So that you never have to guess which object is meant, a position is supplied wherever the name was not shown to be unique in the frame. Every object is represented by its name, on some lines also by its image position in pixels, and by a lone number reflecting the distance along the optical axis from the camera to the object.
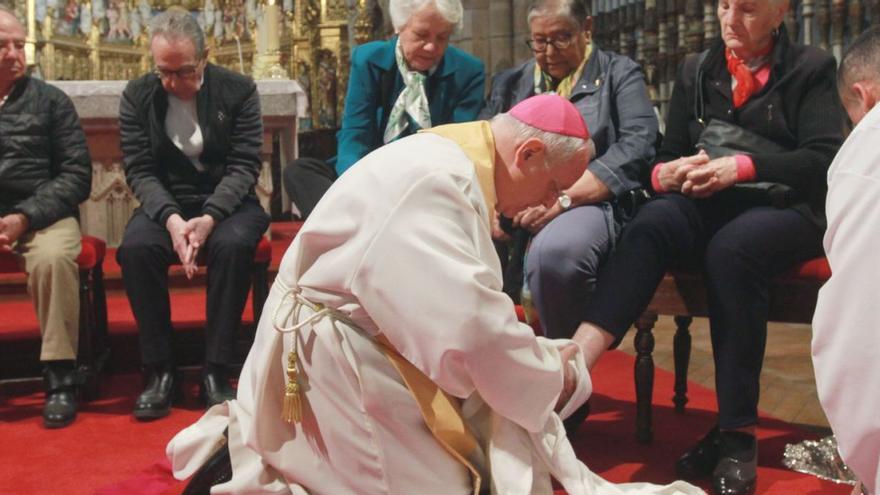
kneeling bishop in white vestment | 2.52
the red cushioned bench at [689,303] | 3.82
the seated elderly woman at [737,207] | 3.62
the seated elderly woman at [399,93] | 4.86
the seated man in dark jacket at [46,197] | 4.62
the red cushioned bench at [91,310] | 4.77
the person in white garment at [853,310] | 2.54
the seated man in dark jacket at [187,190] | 4.67
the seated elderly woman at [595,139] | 3.94
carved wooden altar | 8.11
